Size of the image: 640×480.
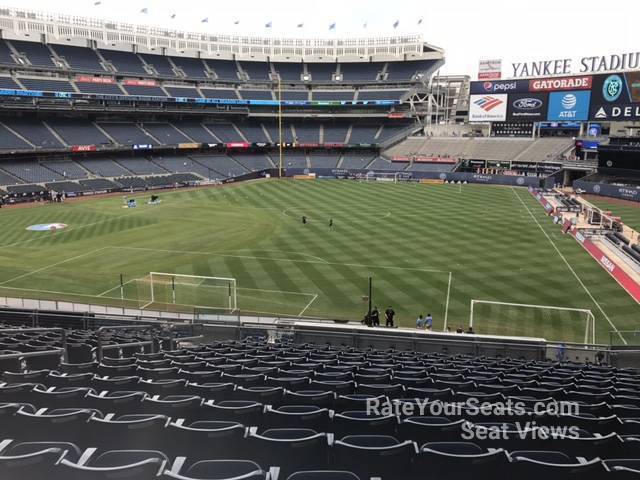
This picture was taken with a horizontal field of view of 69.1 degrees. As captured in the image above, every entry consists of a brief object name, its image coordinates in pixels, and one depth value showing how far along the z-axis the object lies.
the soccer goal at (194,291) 27.70
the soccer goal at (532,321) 23.55
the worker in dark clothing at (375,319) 23.09
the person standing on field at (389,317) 23.20
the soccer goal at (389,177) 91.12
